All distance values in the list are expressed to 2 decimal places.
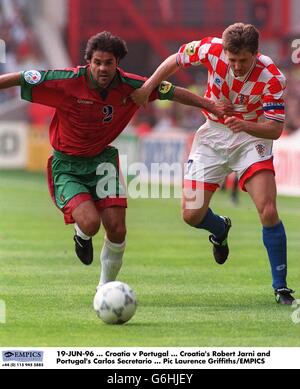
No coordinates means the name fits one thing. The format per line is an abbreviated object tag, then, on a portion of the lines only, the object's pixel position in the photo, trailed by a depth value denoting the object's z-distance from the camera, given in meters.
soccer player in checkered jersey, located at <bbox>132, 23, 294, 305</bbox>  18.81
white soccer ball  16.89
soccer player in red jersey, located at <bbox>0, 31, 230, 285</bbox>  18.67
